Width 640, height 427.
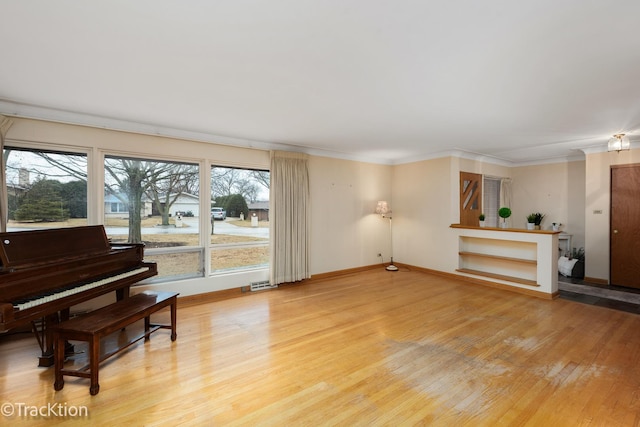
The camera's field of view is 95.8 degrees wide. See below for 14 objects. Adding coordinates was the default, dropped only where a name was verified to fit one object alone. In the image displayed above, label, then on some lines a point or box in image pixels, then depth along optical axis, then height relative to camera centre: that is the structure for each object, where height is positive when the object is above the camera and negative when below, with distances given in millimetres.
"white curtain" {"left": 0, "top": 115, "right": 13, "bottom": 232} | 3078 +342
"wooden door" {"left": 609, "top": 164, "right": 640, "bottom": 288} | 4895 -263
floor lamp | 6273 +31
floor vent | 4859 -1264
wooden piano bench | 2166 -913
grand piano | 2125 -537
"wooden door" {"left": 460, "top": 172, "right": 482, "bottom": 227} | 5961 +293
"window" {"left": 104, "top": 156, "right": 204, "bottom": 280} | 3871 +26
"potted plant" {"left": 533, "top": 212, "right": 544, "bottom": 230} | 6492 -199
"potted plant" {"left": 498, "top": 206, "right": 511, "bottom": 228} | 5226 -31
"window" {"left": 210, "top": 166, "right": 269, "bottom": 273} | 4672 -124
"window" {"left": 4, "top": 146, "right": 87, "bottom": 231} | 3309 +282
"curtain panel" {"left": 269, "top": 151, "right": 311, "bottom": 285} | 4992 -93
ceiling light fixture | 4077 +952
